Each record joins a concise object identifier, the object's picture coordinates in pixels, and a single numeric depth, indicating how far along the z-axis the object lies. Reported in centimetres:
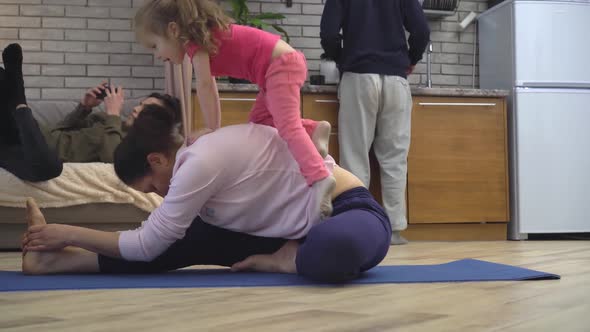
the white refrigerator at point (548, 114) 459
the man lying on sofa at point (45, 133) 336
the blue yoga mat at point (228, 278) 183
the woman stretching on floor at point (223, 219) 182
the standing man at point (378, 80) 409
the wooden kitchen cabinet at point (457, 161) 448
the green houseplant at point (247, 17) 443
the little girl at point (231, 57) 219
